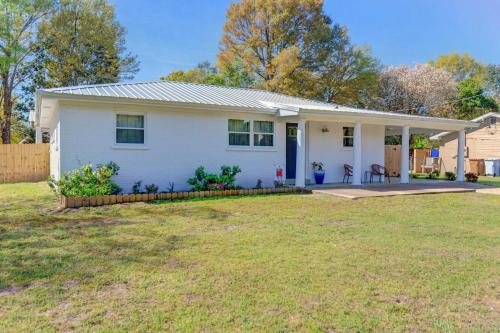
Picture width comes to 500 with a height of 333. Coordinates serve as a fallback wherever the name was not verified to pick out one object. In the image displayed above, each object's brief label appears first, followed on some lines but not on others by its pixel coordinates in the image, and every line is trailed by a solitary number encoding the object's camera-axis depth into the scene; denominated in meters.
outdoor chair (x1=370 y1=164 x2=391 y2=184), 14.91
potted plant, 13.59
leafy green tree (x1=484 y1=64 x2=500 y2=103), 42.44
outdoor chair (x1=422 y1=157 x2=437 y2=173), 23.92
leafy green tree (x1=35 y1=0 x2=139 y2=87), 24.86
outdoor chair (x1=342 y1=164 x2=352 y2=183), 14.30
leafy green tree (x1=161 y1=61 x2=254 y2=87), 29.42
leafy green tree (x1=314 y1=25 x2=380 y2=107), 27.83
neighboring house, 24.27
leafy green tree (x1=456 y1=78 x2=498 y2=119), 35.44
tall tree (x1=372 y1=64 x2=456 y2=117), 32.22
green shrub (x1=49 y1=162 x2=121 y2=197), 9.09
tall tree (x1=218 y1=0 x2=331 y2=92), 27.12
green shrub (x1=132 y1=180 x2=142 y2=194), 10.52
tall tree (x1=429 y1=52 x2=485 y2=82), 44.12
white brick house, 10.04
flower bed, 8.89
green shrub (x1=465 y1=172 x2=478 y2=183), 16.48
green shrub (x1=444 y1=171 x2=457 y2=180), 17.43
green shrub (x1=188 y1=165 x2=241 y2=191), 10.94
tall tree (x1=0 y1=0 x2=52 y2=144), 10.46
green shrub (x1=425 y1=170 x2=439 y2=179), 19.11
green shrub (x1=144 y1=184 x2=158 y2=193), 10.53
